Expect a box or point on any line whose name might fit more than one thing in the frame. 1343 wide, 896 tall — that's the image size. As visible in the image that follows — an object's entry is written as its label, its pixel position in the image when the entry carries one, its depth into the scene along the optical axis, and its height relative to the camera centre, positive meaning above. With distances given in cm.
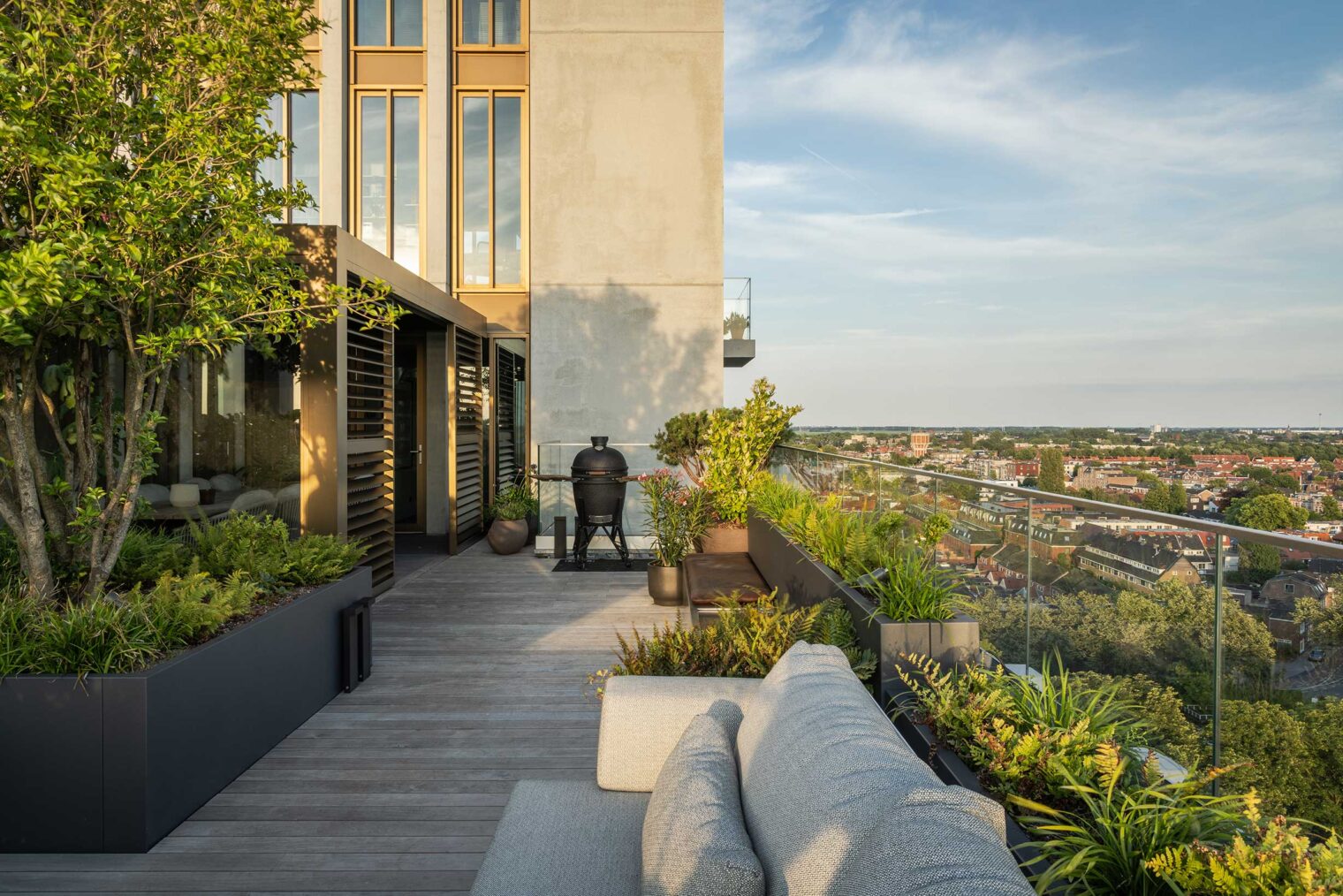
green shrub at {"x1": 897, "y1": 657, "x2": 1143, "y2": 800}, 183 -76
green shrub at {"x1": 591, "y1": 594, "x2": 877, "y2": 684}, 281 -81
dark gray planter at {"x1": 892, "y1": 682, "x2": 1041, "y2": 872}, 158 -86
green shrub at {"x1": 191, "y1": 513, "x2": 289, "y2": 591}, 396 -64
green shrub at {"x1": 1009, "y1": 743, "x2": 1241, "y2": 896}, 141 -77
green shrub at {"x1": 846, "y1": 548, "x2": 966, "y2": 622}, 289 -61
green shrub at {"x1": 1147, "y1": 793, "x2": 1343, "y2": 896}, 117 -67
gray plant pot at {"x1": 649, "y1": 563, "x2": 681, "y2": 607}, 640 -126
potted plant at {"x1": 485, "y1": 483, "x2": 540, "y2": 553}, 874 -106
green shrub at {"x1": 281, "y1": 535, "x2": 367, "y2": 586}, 412 -72
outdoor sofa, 108 -70
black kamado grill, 770 -57
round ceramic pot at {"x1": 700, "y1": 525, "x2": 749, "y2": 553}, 698 -100
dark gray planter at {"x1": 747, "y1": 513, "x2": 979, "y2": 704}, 279 -75
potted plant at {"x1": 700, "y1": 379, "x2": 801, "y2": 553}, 728 -20
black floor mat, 802 -142
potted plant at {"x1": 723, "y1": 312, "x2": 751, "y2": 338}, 1059 +140
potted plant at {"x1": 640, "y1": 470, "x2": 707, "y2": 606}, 641 -86
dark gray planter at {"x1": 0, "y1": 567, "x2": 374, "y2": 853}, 258 -111
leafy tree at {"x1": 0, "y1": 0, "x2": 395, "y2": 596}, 288 +85
